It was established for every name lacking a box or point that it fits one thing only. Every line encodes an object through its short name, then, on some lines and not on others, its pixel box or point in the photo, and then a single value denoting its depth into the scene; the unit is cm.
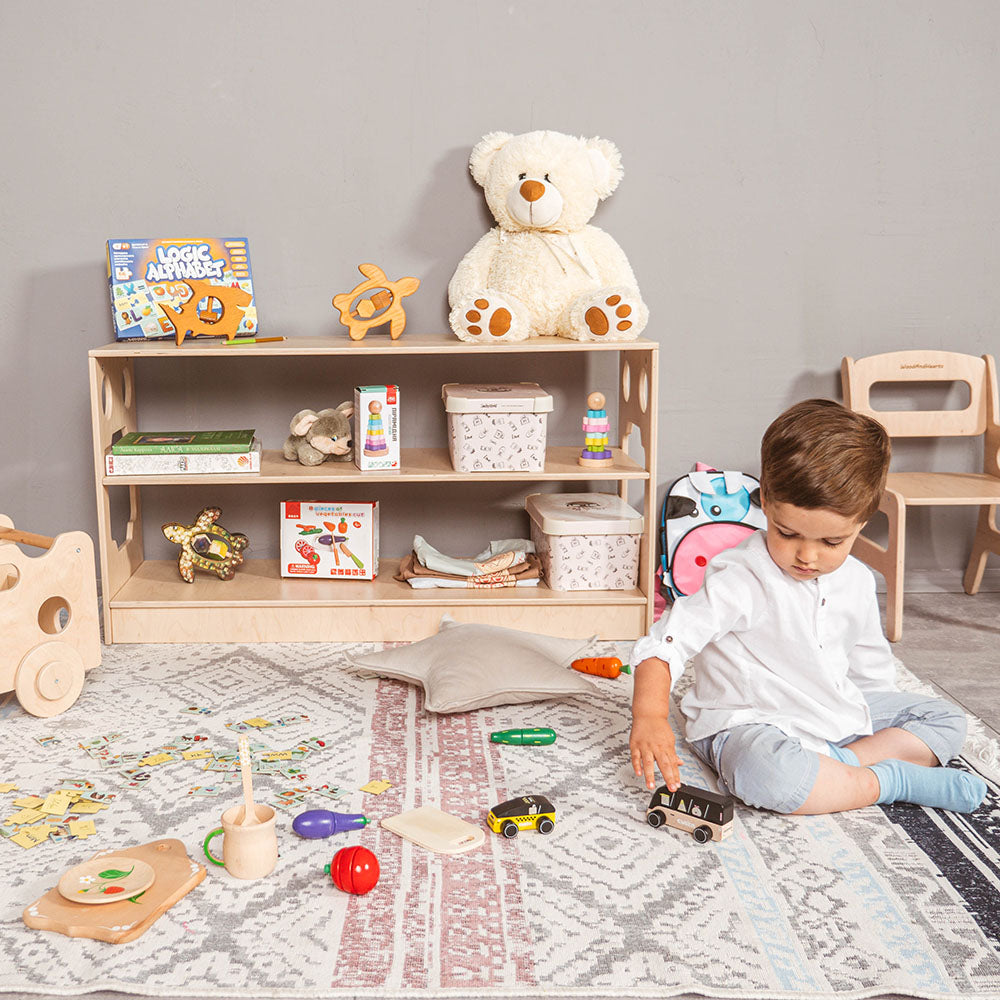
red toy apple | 141
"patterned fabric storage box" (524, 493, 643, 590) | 251
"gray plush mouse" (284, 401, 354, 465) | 256
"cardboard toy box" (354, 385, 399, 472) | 245
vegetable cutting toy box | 262
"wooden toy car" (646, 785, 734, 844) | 156
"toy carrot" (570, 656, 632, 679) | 228
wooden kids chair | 279
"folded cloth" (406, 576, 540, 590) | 256
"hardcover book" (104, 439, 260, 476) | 246
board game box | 252
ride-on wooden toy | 201
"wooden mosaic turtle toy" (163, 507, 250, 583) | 261
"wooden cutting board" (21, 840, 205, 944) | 131
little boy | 158
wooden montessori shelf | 245
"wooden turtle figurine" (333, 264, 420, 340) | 253
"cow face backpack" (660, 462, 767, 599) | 278
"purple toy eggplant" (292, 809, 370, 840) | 155
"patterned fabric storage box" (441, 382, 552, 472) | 245
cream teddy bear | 261
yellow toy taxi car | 157
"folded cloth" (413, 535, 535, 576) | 259
